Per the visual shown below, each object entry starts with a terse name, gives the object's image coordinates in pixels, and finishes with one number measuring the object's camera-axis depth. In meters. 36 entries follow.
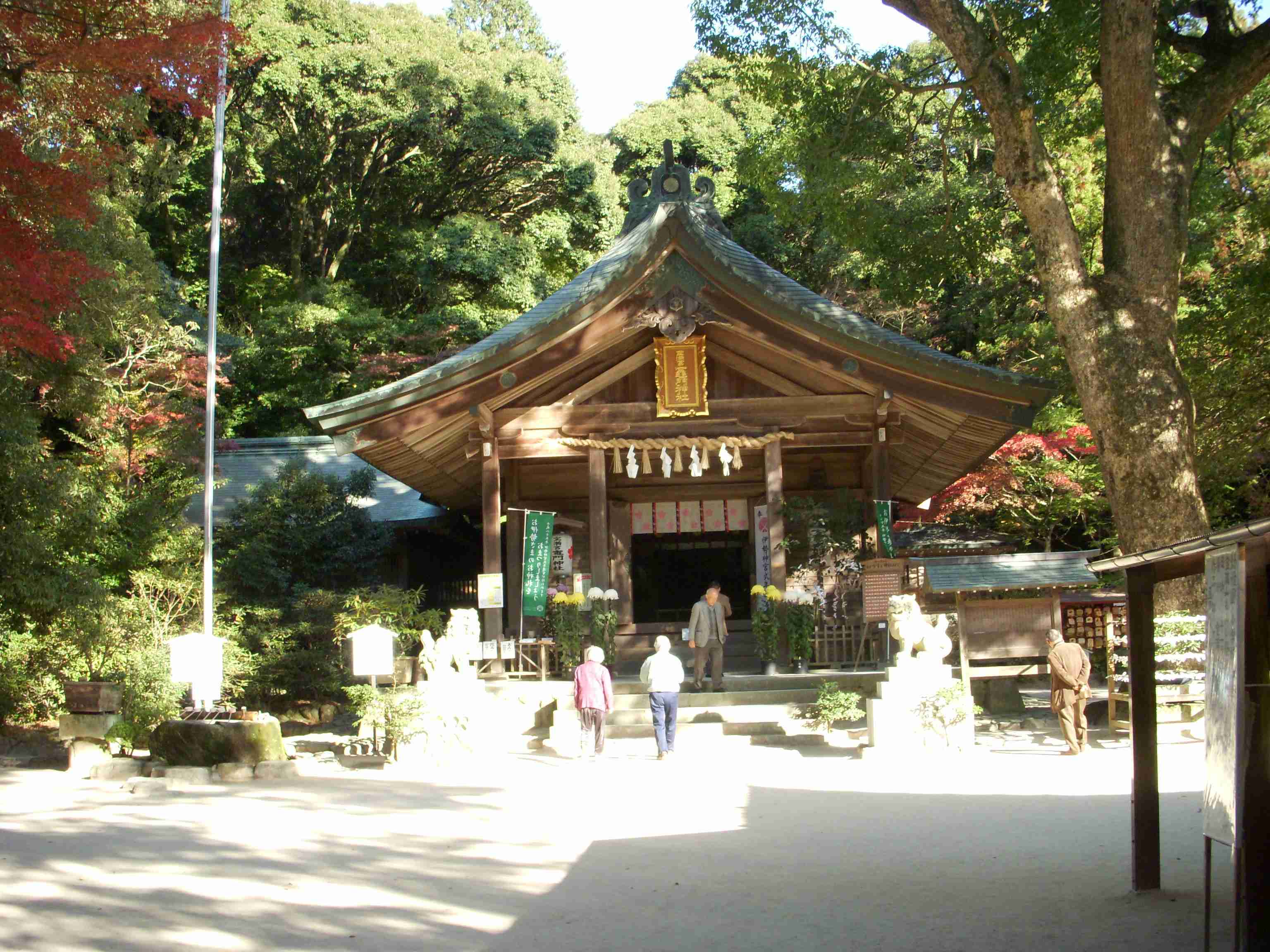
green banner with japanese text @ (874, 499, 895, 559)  15.28
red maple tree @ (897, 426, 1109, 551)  21.09
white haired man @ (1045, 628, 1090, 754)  11.38
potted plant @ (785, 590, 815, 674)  14.48
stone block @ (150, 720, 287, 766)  11.68
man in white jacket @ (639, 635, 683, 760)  11.54
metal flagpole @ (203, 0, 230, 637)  16.02
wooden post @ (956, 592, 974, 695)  12.17
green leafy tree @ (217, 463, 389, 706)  17.19
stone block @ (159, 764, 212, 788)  11.37
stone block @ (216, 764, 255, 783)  11.47
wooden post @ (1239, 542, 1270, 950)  4.46
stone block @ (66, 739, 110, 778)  12.95
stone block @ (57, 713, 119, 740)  13.30
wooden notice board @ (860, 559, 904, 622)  13.69
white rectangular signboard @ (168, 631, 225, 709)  12.65
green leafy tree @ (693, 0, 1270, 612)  12.20
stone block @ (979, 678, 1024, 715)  13.84
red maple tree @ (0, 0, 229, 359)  10.45
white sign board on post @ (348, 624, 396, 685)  12.46
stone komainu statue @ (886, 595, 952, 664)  11.80
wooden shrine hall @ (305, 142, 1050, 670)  14.98
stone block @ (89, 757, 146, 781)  12.12
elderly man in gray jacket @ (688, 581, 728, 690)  13.92
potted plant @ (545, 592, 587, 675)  14.69
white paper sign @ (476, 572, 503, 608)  14.91
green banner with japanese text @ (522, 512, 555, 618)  15.48
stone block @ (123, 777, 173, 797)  10.84
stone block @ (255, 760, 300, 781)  11.54
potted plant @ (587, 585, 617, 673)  14.64
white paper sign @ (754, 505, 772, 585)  15.74
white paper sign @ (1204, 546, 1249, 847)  4.43
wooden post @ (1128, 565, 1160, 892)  5.78
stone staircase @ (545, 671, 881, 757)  12.60
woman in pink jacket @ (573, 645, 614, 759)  11.83
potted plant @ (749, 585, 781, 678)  14.62
